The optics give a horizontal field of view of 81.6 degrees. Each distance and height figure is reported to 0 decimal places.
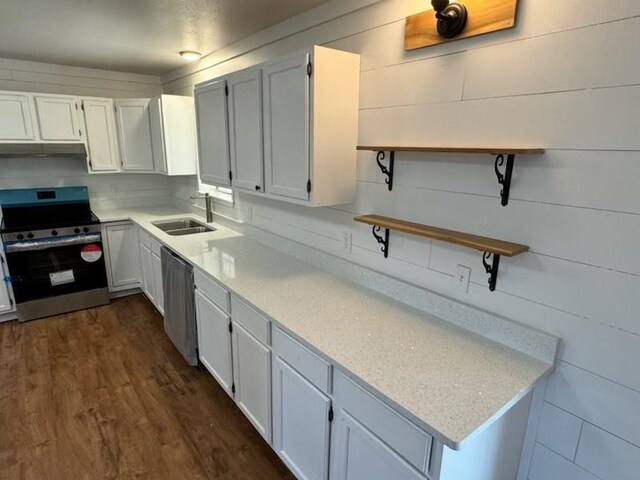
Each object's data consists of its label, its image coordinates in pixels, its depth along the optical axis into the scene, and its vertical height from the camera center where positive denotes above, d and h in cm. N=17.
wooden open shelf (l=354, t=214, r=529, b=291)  130 -31
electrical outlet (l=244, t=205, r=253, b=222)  302 -49
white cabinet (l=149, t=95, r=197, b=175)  346 +16
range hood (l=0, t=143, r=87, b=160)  332 -2
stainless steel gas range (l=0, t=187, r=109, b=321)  329 -94
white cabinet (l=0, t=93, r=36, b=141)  328 +25
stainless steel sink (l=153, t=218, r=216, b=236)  355 -74
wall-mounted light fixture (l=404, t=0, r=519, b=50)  129 +50
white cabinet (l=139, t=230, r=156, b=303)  348 -111
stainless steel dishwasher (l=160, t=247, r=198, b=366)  256 -109
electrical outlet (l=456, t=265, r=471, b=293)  154 -50
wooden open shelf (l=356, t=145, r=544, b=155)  122 +2
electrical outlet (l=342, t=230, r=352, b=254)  210 -48
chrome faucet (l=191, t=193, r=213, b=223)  354 -50
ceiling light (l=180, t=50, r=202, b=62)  306 +79
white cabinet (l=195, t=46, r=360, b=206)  178 +14
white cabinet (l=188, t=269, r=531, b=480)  114 -97
